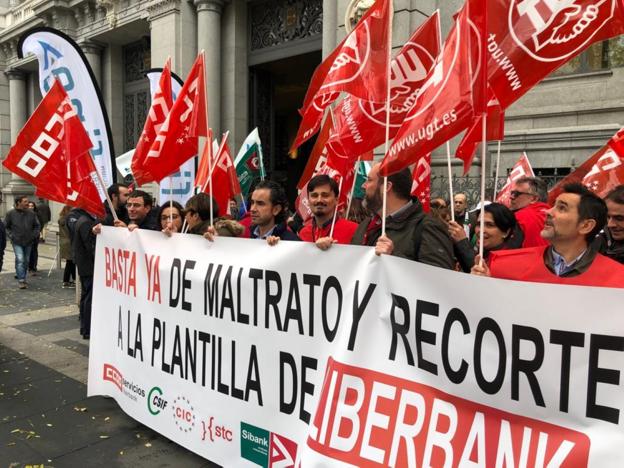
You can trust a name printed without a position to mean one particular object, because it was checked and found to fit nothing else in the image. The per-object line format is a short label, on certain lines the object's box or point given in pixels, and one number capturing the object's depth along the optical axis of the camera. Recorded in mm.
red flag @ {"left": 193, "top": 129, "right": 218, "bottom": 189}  6203
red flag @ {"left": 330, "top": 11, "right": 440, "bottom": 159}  3590
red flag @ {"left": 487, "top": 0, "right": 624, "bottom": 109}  2334
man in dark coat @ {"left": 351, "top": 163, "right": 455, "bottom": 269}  2691
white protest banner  1832
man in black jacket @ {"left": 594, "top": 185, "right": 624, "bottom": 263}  3182
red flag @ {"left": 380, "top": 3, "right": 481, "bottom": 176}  2279
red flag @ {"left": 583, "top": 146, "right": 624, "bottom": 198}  4129
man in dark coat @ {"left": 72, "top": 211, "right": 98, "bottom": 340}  5820
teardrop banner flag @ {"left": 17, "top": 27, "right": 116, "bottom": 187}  4945
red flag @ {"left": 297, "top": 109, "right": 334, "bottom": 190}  4844
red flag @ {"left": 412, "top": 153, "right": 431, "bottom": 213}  5285
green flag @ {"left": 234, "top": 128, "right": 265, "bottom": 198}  8016
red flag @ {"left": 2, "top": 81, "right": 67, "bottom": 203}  3971
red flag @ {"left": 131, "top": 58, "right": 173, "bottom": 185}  4535
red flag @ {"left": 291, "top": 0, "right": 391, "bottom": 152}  3221
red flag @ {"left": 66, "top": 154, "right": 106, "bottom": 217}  4102
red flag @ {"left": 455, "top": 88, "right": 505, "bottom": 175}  4289
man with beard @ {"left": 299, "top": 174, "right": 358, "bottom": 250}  3898
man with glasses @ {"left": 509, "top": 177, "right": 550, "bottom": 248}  4129
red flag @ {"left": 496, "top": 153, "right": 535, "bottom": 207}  6289
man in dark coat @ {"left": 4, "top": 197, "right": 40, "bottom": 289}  9828
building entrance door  13359
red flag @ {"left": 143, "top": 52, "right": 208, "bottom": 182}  4410
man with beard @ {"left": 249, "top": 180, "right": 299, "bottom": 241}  3713
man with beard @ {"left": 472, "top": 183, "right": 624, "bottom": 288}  2375
